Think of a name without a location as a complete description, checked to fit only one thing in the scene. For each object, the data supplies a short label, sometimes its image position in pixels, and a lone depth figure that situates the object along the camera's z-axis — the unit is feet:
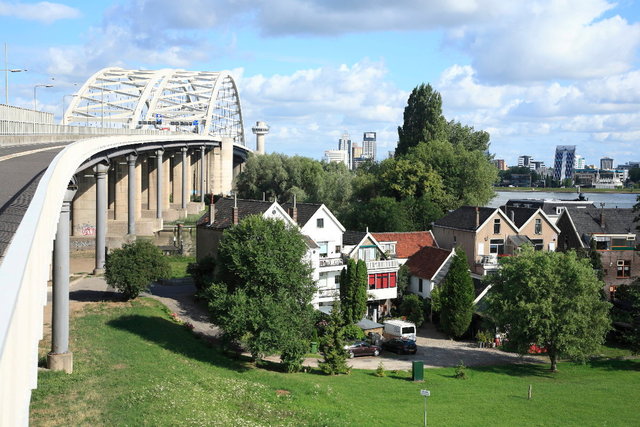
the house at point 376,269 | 172.24
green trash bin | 122.93
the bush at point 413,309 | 169.07
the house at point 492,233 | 188.34
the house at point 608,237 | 193.36
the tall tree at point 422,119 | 353.51
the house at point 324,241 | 167.22
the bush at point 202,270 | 153.58
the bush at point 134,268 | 134.62
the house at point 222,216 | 165.17
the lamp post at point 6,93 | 184.07
